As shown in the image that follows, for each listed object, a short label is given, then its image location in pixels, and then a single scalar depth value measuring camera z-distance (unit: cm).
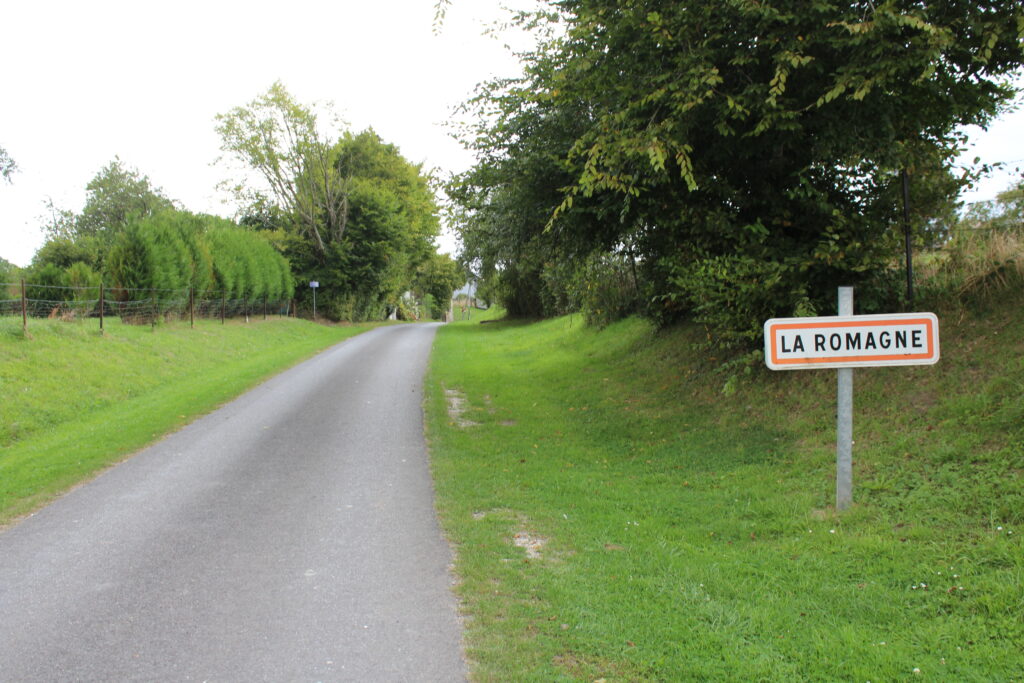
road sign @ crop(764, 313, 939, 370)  509
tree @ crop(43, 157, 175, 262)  5550
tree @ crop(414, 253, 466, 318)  5953
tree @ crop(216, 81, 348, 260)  4188
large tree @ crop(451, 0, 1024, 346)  678
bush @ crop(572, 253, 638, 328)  1630
